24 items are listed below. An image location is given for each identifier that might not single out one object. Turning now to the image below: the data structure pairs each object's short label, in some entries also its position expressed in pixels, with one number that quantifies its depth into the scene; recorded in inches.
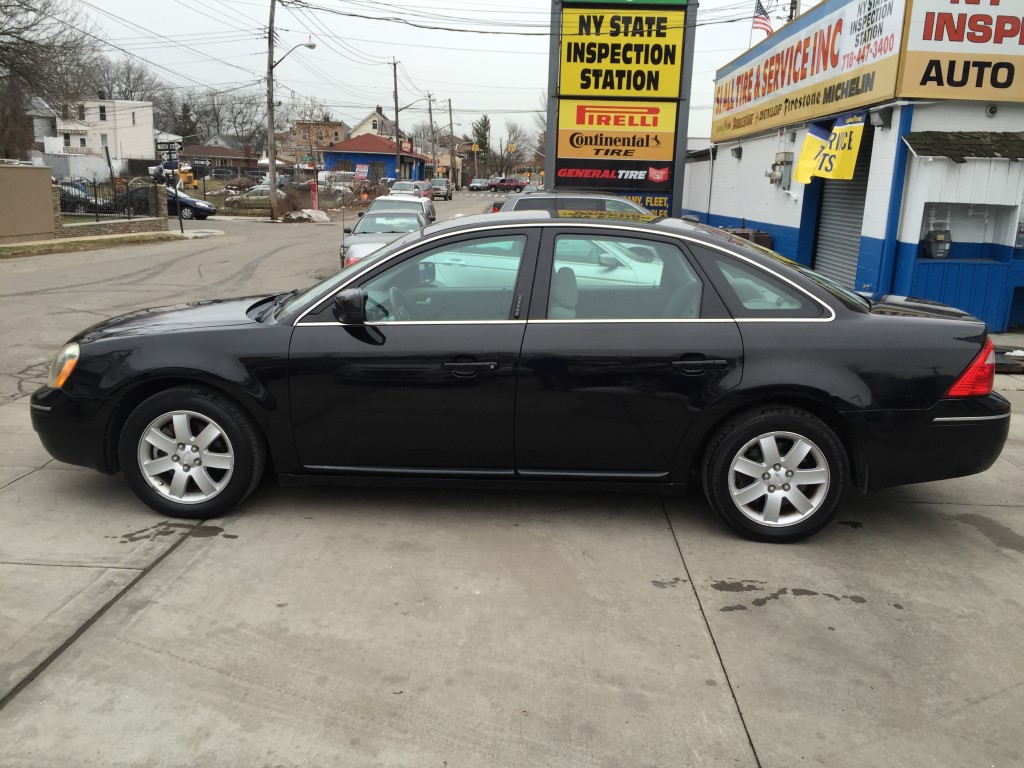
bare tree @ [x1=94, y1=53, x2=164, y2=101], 3919.8
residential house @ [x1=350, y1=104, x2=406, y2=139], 4581.7
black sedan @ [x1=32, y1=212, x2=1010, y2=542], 167.0
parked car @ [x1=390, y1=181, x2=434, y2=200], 1929.1
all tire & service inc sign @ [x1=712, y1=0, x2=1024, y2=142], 381.4
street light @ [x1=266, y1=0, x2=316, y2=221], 1434.5
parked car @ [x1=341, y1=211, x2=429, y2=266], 532.7
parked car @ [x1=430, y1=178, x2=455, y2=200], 2461.9
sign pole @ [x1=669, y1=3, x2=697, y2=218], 532.5
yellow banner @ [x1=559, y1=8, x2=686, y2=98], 534.3
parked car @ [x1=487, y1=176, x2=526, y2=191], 3158.5
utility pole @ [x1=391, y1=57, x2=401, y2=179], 2714.1
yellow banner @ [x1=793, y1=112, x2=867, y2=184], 450.6
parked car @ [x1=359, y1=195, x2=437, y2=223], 671.4
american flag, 791.7
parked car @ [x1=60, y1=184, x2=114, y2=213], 1066.7
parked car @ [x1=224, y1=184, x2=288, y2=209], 1819.6
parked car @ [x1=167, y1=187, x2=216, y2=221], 1439.5
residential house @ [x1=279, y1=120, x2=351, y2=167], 4527.6
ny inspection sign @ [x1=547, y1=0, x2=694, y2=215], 534.6
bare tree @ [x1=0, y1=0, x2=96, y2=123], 930.7
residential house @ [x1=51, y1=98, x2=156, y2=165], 3171.8
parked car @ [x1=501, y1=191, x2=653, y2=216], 448.5
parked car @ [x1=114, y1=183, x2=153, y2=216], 1075.9
